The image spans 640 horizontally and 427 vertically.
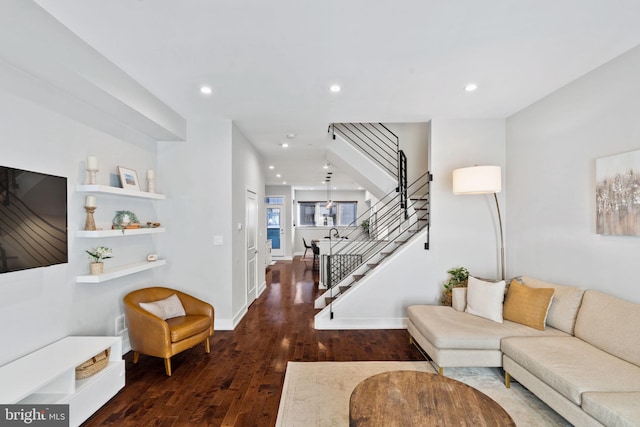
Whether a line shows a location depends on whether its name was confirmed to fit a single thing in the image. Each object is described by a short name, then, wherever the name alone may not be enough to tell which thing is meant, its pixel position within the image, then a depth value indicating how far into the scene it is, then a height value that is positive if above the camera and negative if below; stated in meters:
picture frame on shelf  3.25 +0.47
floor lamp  3.41 +0.44
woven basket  2.30 -1.15
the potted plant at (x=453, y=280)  3.84 -0.82
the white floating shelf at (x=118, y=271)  2.72 -0.52
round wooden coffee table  1.63 -1.11
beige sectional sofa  1.87 -1.07
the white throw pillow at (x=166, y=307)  3.13 -0.95
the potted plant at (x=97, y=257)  2.81 -0.35
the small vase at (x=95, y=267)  2.81 -0.44
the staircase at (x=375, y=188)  4.77 +0.57
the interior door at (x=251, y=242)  5.12 -0.42
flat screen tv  2.01 +0.01
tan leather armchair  2.85 -1.10
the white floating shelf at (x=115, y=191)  2.72 +0.30
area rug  2.25 -1.51
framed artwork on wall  2.44 +0.19
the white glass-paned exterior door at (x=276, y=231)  11.40 -0.46
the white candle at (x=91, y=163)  2.75 +0.53
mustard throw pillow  2.85 -0.88
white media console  1.88 -1.02
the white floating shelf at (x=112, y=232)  2.72 -0.12
